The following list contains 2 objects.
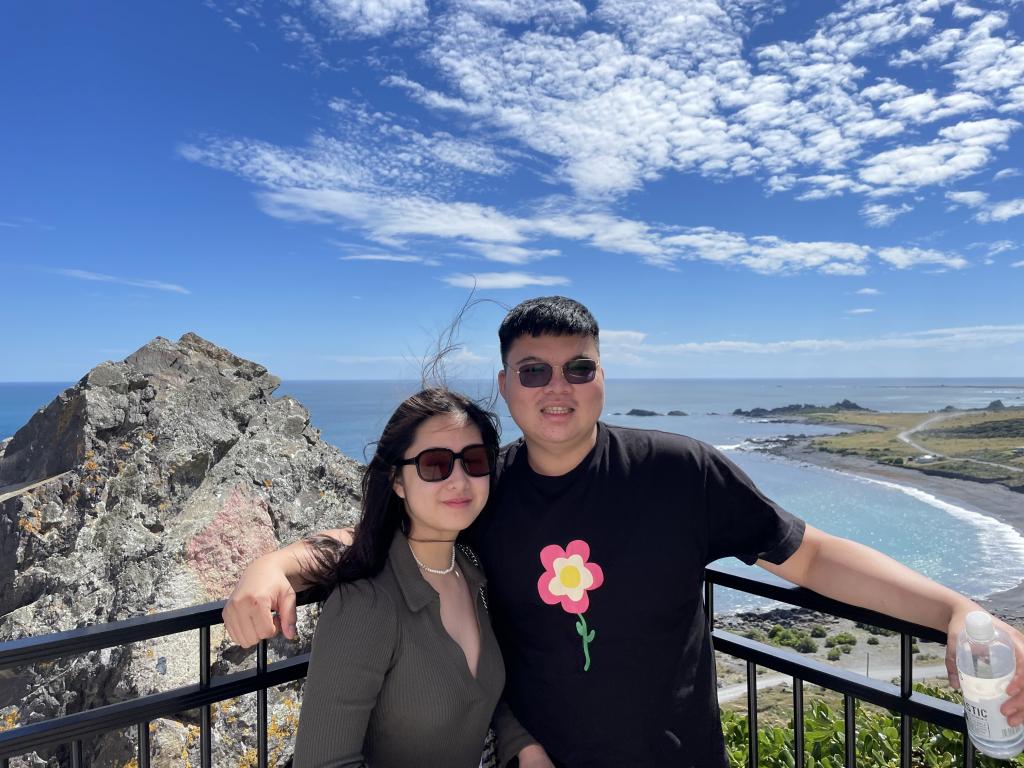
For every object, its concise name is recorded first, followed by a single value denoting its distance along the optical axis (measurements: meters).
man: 1.93
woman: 1.57
